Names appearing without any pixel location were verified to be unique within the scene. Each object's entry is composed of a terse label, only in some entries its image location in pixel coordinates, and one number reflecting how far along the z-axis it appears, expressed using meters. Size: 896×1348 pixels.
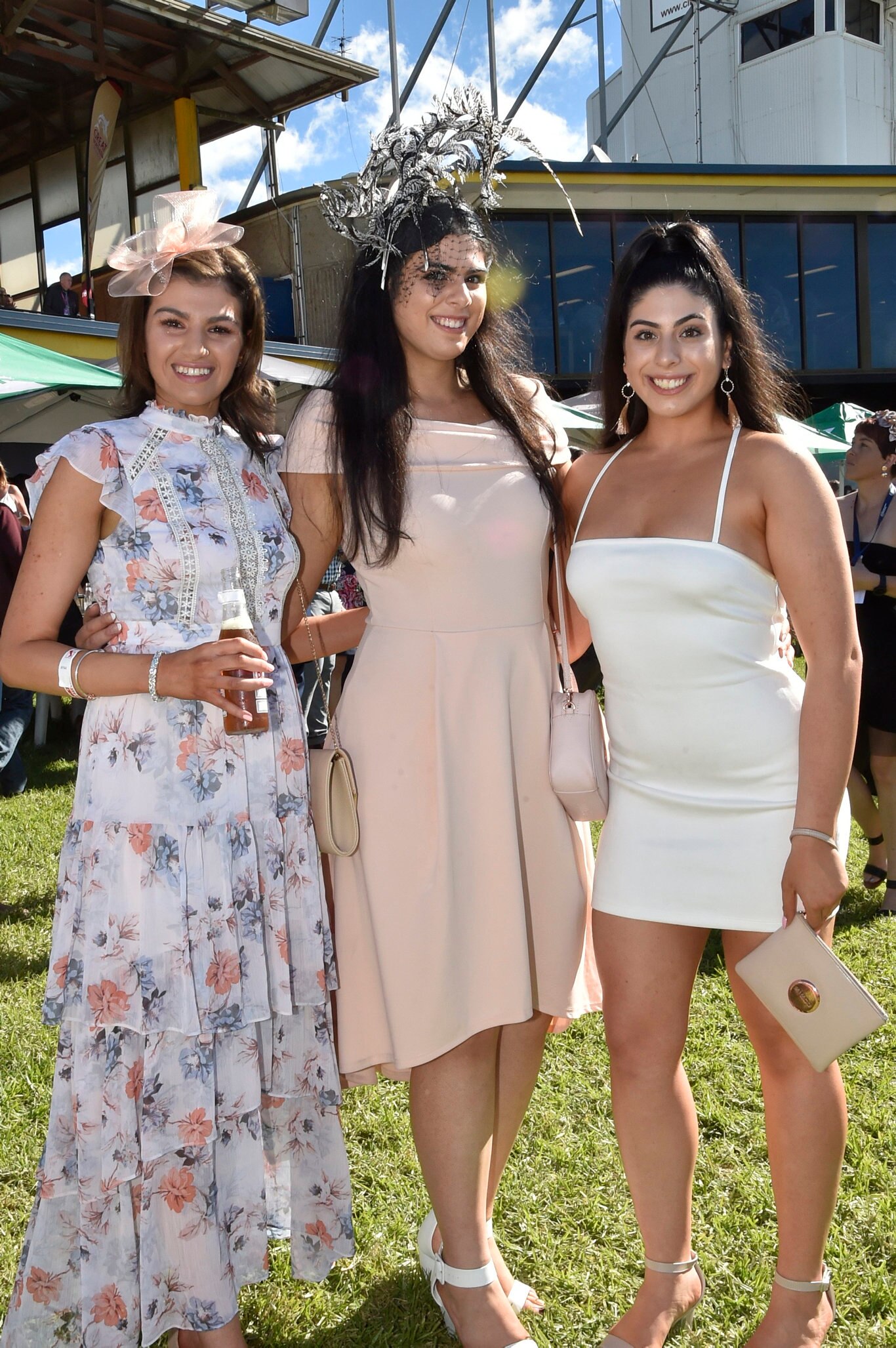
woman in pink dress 2.29
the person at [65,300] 13.78
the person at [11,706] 5.82
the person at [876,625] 5.27
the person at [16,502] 6.67
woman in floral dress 2.05
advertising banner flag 13.82
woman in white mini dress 2.06
